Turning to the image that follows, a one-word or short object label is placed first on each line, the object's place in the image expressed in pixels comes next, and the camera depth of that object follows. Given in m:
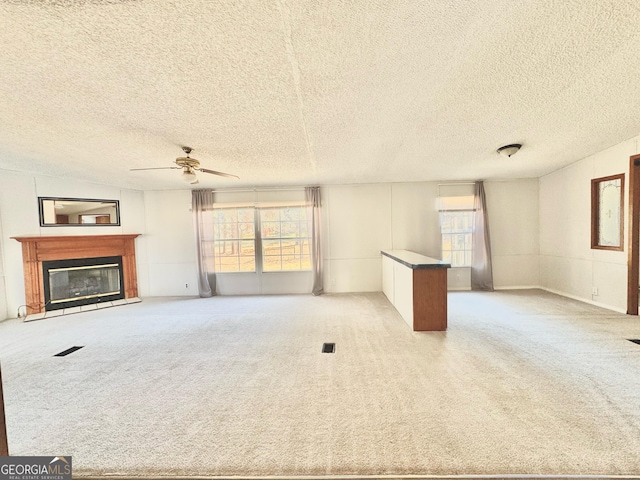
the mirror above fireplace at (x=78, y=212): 4.33
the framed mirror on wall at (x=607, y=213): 3.61
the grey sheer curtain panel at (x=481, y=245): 5.10
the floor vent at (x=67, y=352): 2.71
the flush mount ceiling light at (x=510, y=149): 3.22
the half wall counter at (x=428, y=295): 3.09
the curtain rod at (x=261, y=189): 5.36
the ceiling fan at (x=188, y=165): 2.92
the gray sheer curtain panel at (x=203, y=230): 5.27
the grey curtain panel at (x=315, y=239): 5.23
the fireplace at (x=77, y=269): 4.09
